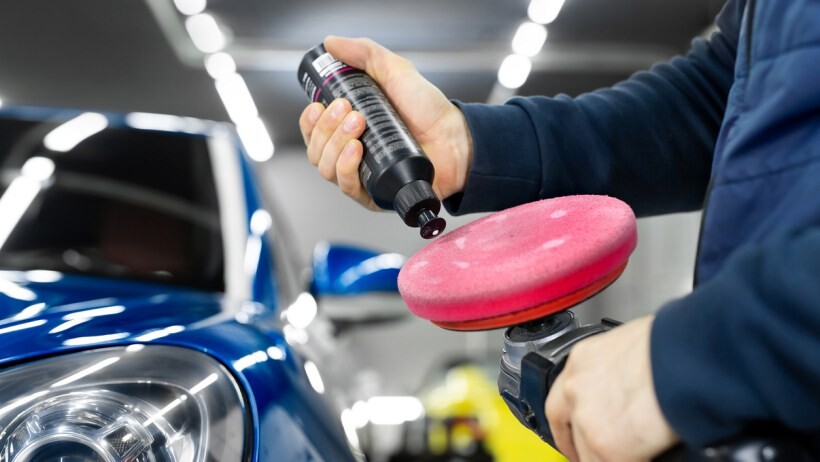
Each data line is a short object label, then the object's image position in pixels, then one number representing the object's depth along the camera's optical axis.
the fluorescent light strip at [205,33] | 5.73
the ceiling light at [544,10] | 5.25
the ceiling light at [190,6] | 5.42
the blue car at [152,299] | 0.72
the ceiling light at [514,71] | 6.38
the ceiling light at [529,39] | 5.73
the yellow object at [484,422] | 3.66
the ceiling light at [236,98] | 7.06
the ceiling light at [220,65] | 6.45
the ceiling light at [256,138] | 8.29
